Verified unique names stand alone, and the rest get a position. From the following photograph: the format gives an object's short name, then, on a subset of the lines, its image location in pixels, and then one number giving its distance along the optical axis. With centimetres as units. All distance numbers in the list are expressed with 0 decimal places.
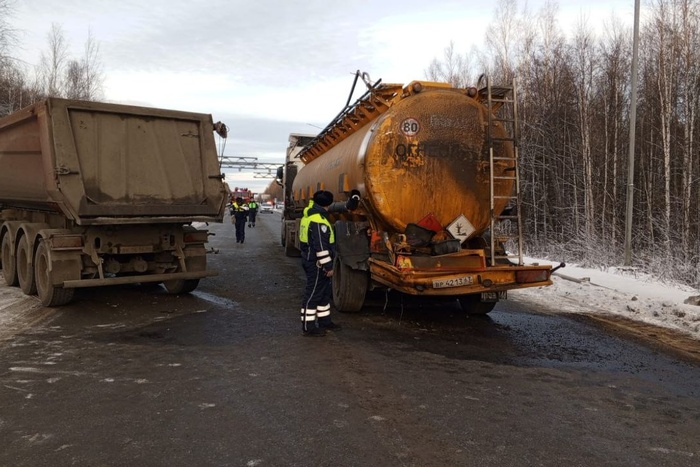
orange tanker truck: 660
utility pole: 1267
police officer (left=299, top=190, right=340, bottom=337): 639
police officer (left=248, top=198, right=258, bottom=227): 2755
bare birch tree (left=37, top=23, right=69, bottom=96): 3950
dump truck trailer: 733
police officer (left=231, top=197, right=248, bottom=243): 1938
